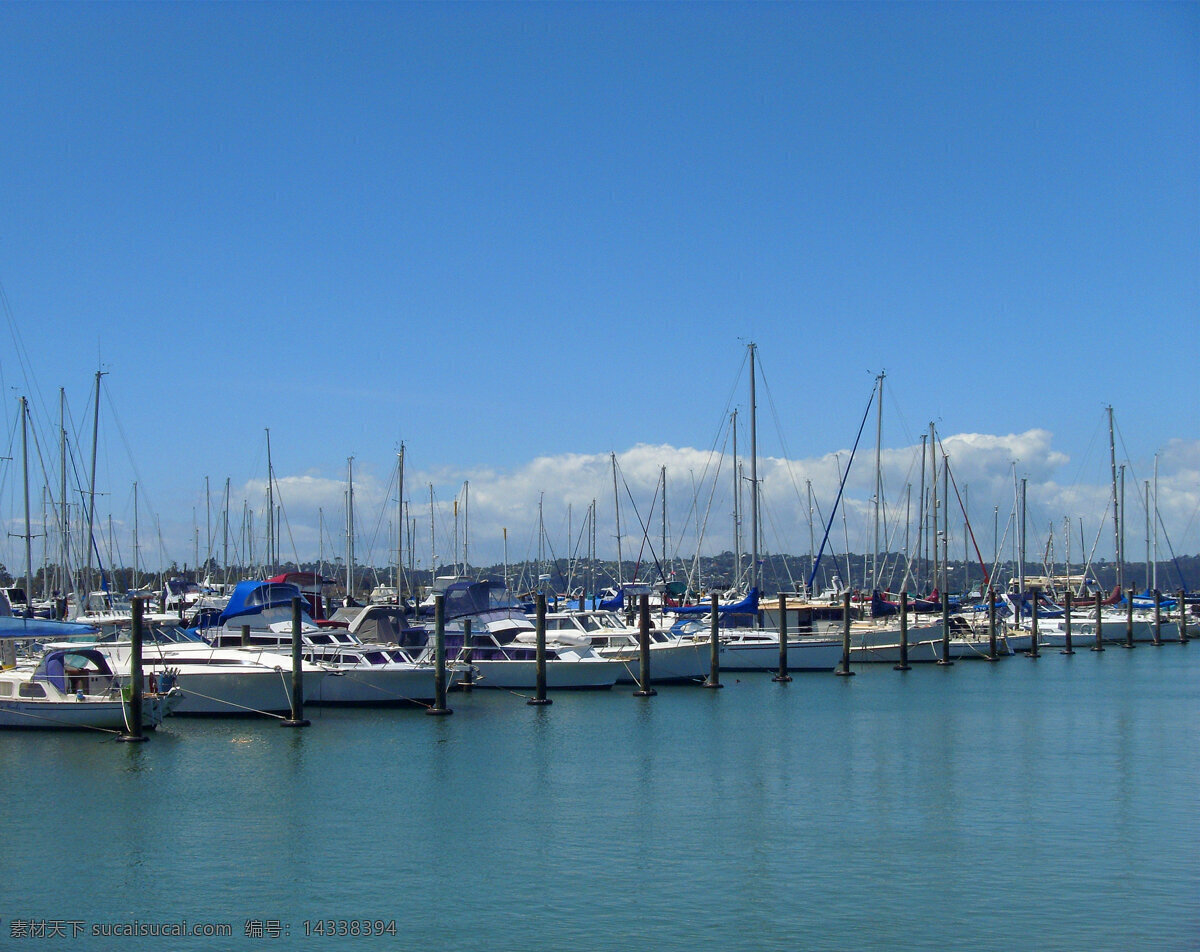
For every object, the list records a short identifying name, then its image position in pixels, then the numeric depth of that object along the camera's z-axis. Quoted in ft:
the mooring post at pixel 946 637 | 225.56
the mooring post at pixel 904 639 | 217.36
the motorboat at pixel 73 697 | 127.34
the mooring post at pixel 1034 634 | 252.01
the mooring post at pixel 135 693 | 122.11
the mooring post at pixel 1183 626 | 306.23
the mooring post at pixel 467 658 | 166.35
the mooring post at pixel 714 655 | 178.91
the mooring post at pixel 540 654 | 155.74
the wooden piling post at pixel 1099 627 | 278.05
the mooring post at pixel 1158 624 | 299.58
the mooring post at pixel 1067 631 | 266.98
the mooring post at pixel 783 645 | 191.21
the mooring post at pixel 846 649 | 205.04
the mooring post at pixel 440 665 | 145.69
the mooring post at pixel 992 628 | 241.39
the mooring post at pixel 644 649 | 169.48
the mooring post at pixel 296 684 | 135.03
